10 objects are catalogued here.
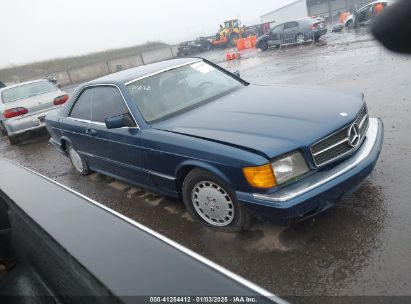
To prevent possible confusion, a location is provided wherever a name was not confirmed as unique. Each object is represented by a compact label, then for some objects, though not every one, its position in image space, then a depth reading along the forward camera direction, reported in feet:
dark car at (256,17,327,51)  64.28
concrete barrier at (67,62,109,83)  121.90
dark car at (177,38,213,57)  113.70
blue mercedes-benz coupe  9.31
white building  135.54
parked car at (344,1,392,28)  66.93
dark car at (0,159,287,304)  3.45
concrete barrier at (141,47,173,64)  140.77
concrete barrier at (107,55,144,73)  126.82
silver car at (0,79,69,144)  27.76
